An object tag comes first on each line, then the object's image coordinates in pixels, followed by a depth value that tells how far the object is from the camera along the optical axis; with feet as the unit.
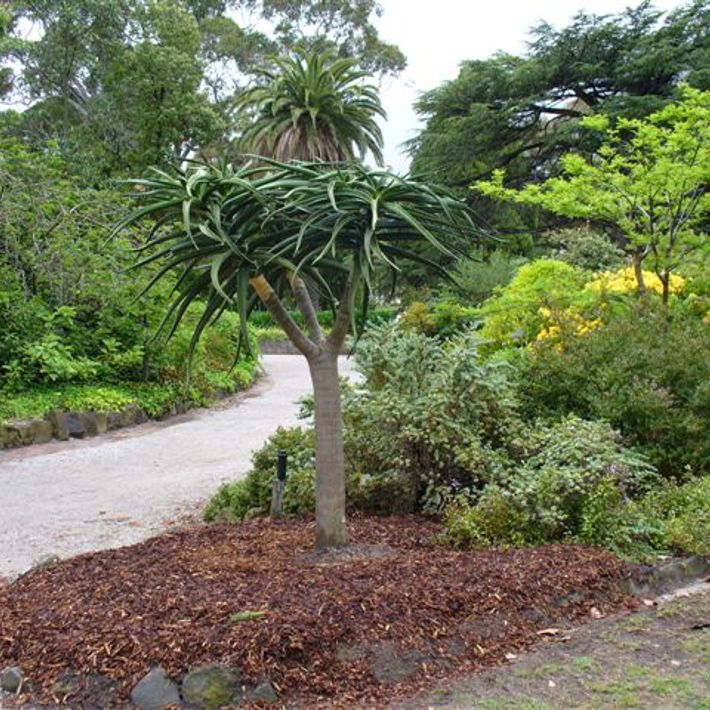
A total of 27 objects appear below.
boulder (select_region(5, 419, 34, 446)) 29.58
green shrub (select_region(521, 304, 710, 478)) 18.69
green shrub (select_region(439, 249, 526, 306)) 60.91
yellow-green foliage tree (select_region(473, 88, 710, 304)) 26.11
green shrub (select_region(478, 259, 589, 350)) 28.76
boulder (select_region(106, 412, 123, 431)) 32.99
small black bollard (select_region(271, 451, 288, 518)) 16.31
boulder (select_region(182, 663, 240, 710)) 9.23
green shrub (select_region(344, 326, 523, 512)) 16.28
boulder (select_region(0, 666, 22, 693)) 9.88
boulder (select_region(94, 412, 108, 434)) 32.42
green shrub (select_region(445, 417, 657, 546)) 14.08
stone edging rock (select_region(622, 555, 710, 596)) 12.72
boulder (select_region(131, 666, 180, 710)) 9.22
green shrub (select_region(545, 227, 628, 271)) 47.19
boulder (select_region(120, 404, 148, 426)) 33.83
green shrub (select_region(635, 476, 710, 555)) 13.85
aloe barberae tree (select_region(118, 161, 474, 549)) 11.76
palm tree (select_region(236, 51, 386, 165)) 65.62
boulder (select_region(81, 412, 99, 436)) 32.04
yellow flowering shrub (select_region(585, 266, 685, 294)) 29.12
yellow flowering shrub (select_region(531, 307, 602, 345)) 24.23
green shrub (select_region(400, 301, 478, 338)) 59.16
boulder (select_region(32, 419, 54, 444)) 30.37
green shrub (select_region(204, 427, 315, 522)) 17.06
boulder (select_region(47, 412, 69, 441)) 31.17
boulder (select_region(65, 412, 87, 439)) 31.63
